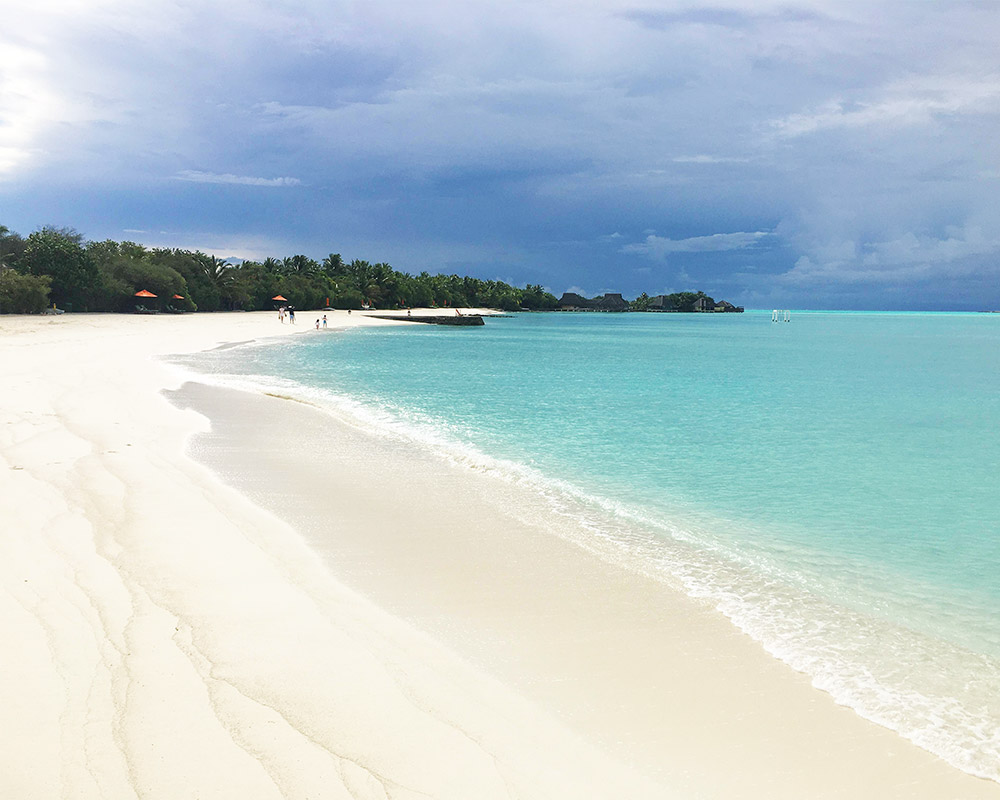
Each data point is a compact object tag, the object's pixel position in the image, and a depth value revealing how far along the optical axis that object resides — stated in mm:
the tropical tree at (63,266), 60156
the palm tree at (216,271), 86812
